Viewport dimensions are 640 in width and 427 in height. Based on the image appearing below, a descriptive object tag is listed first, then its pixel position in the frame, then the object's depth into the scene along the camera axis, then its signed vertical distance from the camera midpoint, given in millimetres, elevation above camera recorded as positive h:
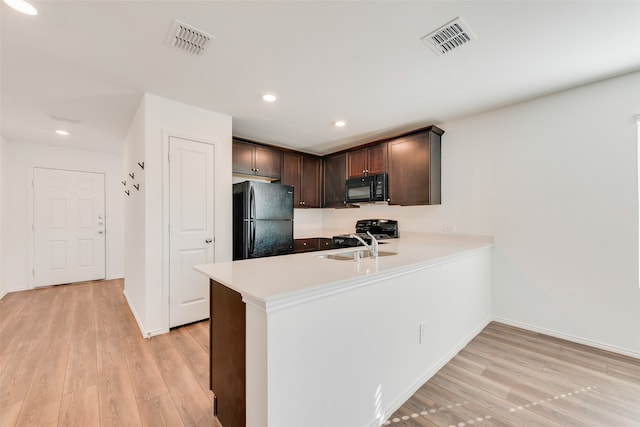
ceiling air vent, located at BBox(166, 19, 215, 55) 1687 +1158
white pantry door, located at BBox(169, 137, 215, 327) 2766 -143
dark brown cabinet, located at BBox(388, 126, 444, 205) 3258 +553
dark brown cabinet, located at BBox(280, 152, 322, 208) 4312 +590
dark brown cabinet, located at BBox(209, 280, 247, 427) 1274 -747
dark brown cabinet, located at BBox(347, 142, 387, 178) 3756 +762
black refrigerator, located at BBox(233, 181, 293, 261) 3107 -90
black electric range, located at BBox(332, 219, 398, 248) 3767 -303
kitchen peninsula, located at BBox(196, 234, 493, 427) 1089 -622
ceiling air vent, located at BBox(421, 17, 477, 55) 1675 +1159
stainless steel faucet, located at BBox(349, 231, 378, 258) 2070 -307
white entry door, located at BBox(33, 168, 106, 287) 4402 -232
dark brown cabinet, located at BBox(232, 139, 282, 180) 3699 +757
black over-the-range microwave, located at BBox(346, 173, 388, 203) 3674 +336
